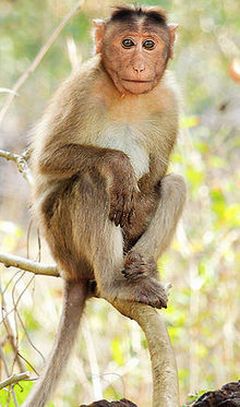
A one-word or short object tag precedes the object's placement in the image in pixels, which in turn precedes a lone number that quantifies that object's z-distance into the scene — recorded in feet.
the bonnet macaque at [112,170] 30.89
